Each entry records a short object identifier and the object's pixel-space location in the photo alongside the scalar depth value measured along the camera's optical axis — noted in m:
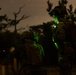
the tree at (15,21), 41.18
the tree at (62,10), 6.68
